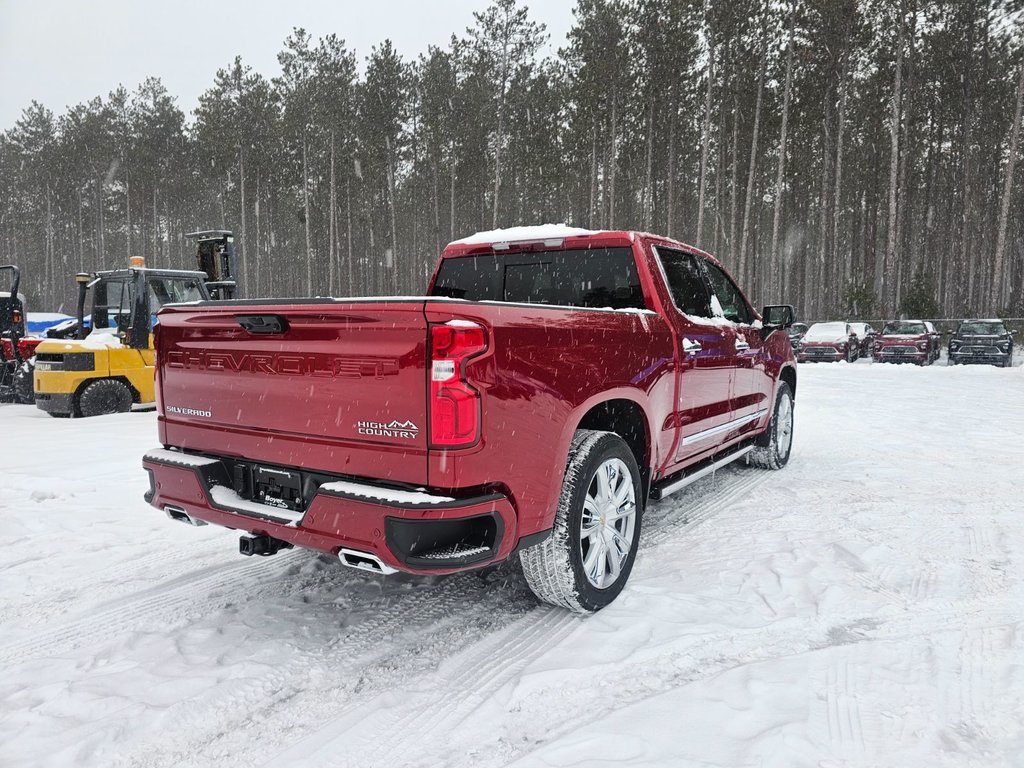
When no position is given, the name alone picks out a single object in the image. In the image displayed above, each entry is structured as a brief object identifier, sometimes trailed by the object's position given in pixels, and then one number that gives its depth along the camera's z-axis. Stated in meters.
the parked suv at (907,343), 21.42
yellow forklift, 9.80
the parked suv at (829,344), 23.08
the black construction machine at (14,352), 11.67
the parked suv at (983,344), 20.48
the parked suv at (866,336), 24.83
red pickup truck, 2.48
